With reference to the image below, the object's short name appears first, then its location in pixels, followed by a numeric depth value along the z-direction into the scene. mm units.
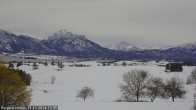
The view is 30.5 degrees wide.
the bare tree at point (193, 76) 152625
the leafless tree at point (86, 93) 107338
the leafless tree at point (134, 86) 82125
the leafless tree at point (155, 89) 83062
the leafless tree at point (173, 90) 81562
